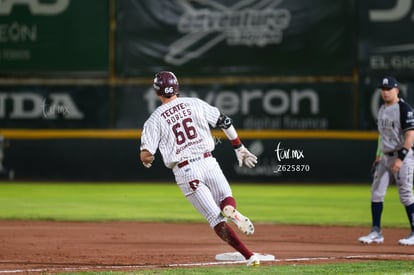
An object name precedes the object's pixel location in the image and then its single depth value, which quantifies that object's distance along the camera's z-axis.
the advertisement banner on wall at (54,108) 23.83
